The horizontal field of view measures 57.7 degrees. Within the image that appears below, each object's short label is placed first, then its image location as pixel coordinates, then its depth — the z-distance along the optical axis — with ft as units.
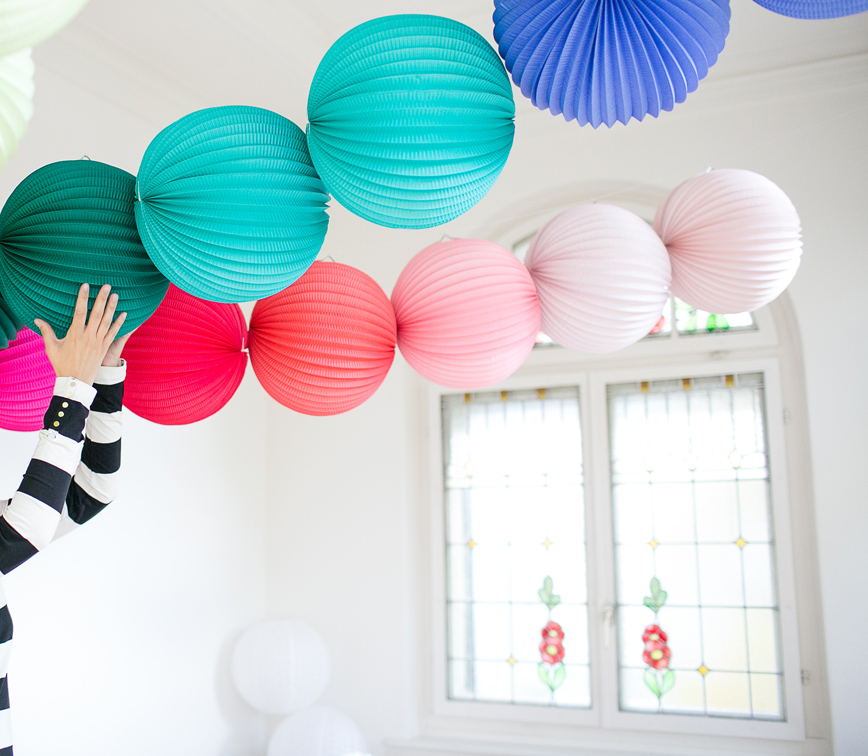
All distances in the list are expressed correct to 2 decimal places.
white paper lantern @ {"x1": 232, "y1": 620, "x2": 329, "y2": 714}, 9.70
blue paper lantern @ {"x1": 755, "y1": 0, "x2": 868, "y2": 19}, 3.97
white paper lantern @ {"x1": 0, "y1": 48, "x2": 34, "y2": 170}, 3.72
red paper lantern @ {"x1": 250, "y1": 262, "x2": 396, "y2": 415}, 5.62
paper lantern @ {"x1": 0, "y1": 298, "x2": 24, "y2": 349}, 5.12
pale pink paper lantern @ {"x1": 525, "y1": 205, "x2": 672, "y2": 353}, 5.54
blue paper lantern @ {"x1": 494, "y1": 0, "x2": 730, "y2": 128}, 4.35
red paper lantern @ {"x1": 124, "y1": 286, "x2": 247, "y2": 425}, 5.54
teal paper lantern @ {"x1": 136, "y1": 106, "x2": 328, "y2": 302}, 4.41
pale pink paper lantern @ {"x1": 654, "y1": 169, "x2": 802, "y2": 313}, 5.51
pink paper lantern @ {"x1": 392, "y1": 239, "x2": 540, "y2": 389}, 5.62
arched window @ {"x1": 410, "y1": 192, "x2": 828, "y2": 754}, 9.88
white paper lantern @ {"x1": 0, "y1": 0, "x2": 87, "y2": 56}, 2.91
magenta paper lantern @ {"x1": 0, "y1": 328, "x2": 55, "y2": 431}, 5.42
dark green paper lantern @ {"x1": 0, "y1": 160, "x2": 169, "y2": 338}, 4.70
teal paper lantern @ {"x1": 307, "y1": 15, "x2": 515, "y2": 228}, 4.24
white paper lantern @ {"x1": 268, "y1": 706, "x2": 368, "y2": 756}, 9.14
